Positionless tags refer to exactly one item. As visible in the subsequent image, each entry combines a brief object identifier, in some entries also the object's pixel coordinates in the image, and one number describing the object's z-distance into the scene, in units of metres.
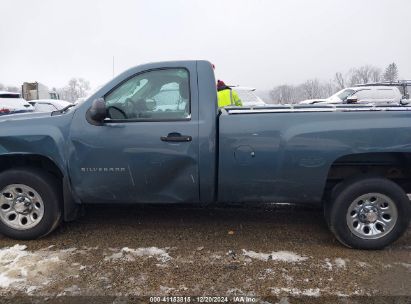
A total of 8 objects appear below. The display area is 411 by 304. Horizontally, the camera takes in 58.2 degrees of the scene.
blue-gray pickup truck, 3.56
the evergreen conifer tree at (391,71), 79.22
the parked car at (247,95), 13.55
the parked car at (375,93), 14.70
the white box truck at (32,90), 30.44
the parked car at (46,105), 15.35
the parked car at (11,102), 13.12
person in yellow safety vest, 5.68
